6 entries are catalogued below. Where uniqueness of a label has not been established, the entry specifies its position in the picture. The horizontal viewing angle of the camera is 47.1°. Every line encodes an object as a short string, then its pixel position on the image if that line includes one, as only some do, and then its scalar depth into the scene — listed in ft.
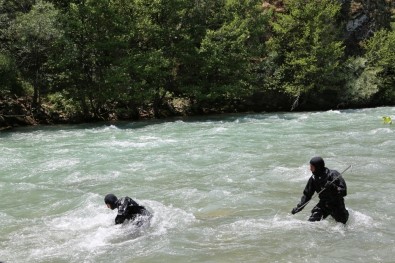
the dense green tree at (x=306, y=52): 116.67
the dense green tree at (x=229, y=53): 109.70
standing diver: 27.94
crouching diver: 30.22
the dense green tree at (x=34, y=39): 88.12
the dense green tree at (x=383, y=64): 122.01
